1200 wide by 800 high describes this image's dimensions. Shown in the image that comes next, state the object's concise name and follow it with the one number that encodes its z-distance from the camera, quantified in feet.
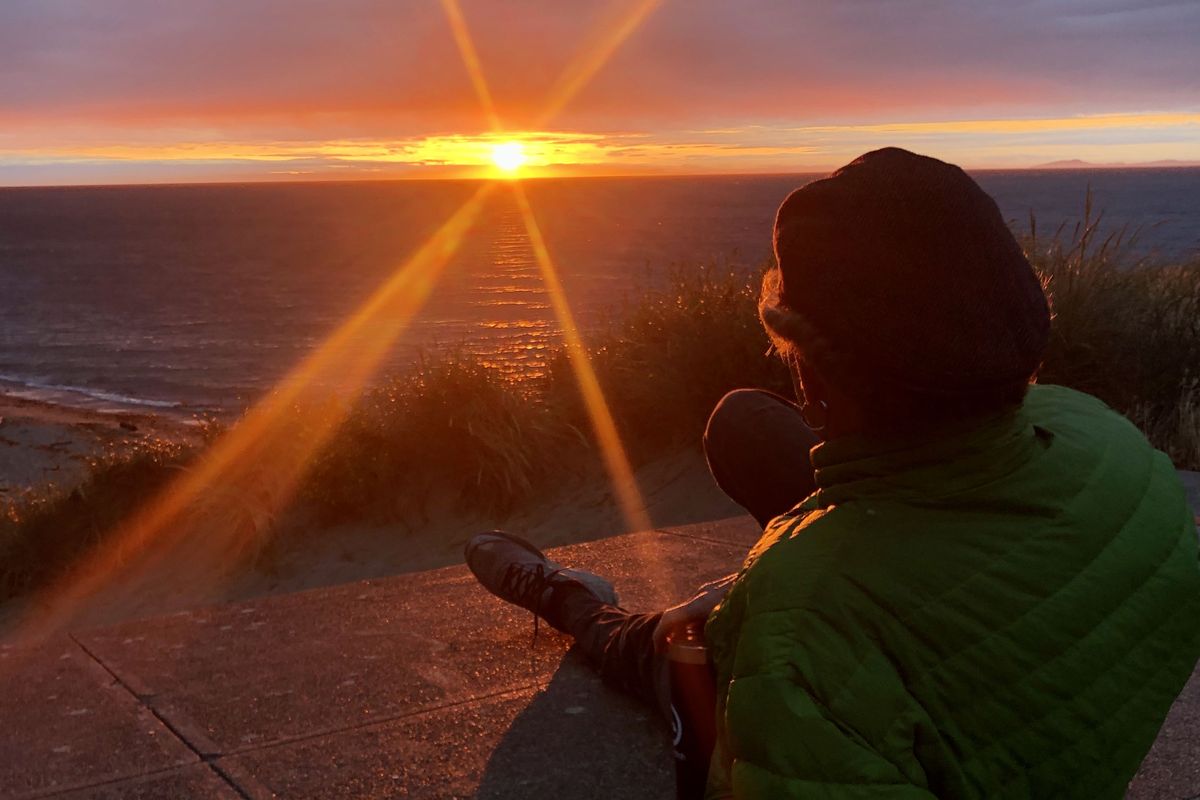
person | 5.25
